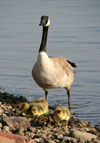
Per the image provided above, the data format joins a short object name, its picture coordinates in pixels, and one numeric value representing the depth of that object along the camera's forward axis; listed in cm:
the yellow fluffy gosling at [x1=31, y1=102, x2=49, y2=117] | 1468
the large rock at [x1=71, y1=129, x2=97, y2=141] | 1310
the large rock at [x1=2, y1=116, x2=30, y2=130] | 1310
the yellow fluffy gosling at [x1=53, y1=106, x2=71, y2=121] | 1470
